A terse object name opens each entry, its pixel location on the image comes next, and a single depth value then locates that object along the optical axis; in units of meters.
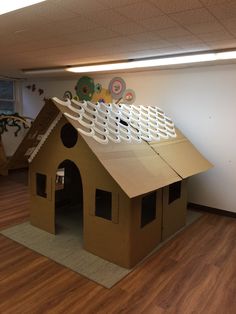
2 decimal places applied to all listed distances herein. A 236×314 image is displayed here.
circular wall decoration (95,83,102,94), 4.94
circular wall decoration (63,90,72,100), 5.59
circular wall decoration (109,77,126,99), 4.63
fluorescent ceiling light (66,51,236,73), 3.06
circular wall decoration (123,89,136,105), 4.53
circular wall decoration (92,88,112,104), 4.86
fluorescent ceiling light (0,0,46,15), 1.72
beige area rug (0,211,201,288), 2.35
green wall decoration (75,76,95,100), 5.09
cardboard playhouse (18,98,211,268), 2.42
